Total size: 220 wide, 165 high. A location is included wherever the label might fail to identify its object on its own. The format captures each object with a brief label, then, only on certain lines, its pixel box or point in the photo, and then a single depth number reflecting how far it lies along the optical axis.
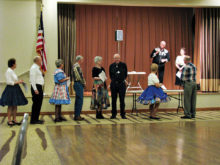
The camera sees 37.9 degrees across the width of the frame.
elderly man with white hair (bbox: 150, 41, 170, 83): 9.31
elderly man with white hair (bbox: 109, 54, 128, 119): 7.08
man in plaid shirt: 7.08
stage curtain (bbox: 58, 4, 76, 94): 8.80
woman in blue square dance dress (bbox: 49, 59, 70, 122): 6.60
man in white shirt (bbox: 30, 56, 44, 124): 6.21
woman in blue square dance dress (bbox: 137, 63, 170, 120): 6.88
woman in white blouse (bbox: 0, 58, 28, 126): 6.08
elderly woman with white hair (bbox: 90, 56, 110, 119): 6.99
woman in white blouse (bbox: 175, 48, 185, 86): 9.80
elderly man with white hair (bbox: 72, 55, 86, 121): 6.81
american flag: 7.96
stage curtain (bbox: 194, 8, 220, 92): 9.57
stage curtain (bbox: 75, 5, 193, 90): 10.23
